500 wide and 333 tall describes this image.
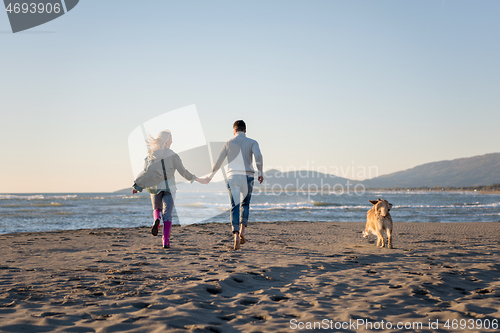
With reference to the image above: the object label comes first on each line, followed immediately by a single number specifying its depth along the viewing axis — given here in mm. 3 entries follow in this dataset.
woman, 5988
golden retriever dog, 6830
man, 6141
